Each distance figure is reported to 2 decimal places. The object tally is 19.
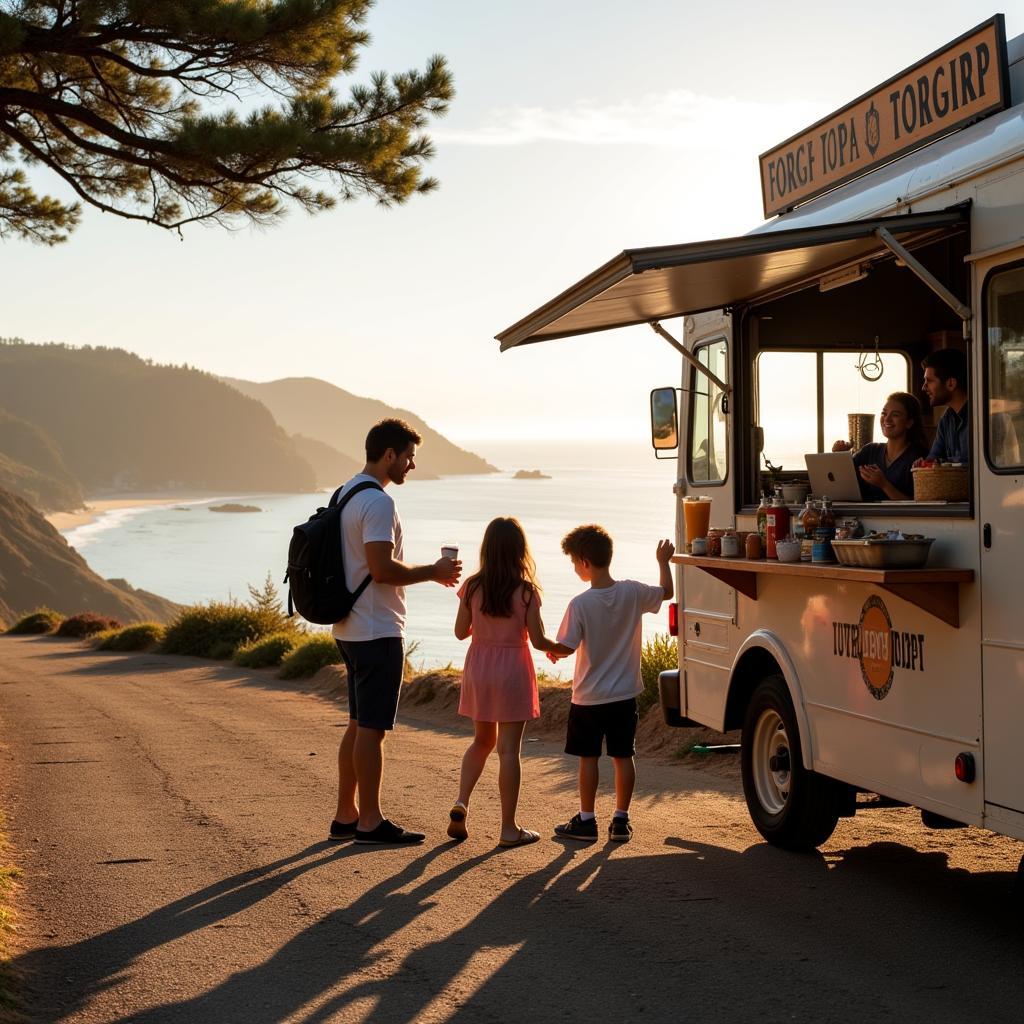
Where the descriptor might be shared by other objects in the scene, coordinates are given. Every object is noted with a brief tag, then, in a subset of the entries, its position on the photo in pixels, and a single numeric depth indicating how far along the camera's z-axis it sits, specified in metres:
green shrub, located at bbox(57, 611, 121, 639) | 27.75
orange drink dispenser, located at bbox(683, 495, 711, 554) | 7.50
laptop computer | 6.49
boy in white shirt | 6.88
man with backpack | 6.48
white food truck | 4.98
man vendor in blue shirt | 5.75
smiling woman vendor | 6.36
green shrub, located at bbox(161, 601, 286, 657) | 21.47
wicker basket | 5.33
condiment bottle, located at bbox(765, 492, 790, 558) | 6.41
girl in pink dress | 6.68
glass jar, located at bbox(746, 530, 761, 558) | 6.66
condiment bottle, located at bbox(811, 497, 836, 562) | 5.88
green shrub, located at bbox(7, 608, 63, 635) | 30.47
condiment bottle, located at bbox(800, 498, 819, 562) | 6.01
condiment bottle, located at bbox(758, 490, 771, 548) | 6.59
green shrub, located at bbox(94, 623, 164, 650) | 23.62
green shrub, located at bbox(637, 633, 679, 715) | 11.74
